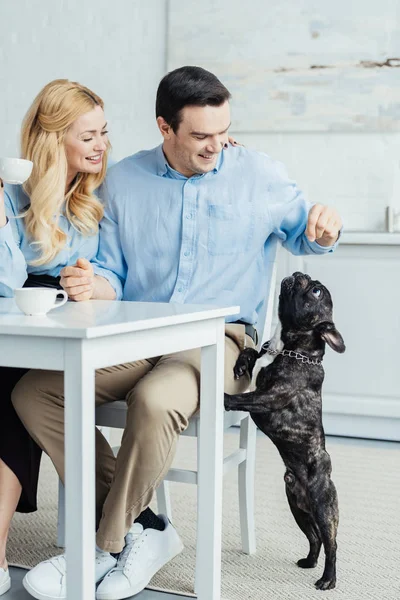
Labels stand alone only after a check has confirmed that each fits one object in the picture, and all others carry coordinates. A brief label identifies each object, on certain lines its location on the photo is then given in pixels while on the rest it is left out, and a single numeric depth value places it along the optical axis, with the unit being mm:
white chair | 3876
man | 3646
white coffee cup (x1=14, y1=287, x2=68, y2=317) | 3177
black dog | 3682
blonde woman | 3714
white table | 3010
